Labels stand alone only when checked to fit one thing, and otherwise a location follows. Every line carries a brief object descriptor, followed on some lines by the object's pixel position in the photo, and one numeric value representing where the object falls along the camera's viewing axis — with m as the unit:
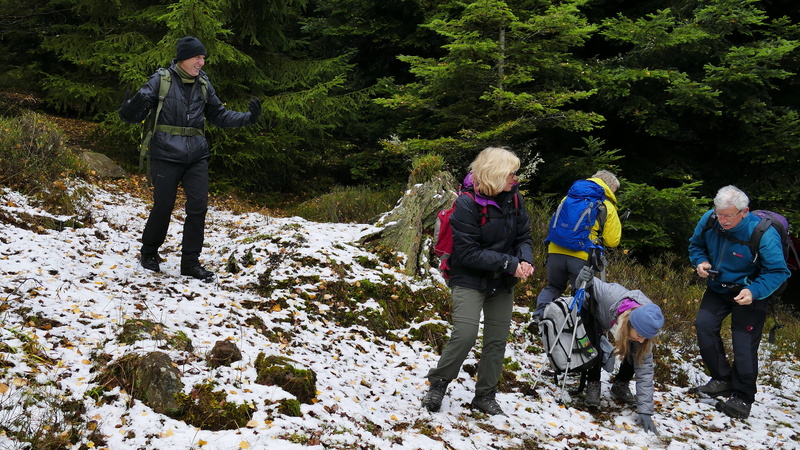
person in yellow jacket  5.47
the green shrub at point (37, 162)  6.68
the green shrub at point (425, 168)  7.80
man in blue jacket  4.98
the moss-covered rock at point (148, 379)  3.42
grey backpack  4.72
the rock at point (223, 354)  4.02
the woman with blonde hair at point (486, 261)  3.96
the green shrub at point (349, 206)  9.79
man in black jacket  5.22
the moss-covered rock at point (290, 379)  3.92
